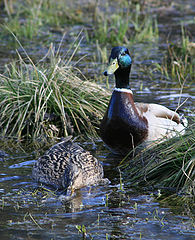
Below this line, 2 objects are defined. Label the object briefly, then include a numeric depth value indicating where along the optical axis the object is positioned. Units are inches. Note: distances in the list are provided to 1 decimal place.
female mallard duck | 406.0
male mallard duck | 460.1
